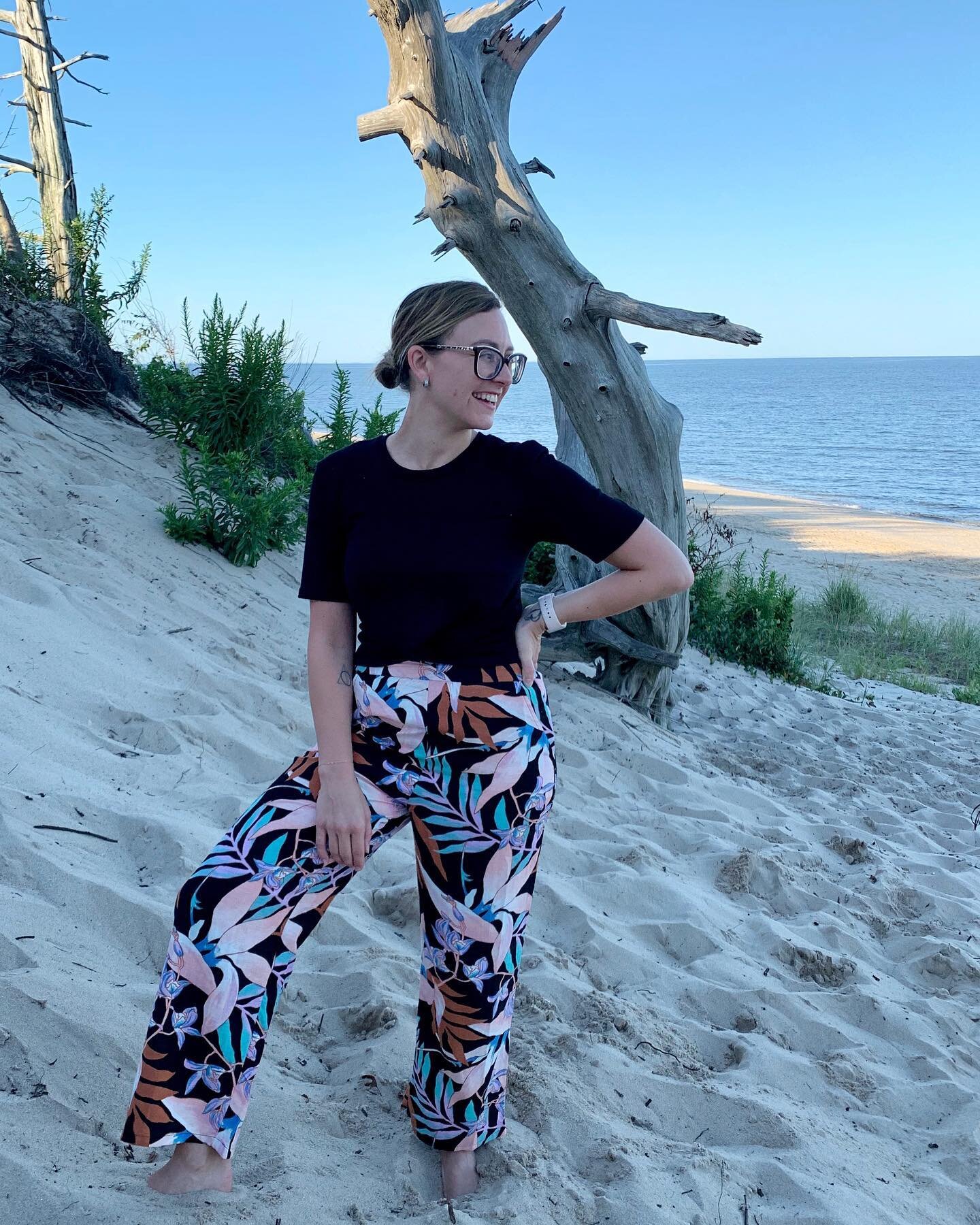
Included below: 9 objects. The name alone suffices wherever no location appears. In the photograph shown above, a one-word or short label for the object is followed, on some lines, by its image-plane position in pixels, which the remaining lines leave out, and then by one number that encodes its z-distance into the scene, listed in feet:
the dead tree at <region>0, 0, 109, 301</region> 29.89
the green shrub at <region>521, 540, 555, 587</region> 22.48
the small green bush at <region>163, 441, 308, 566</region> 18.66
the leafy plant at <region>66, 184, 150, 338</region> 23.52
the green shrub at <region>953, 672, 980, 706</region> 25.68
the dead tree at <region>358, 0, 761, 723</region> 15.55
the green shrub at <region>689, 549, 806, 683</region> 24.66
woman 6.55
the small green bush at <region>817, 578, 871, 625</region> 33.55
